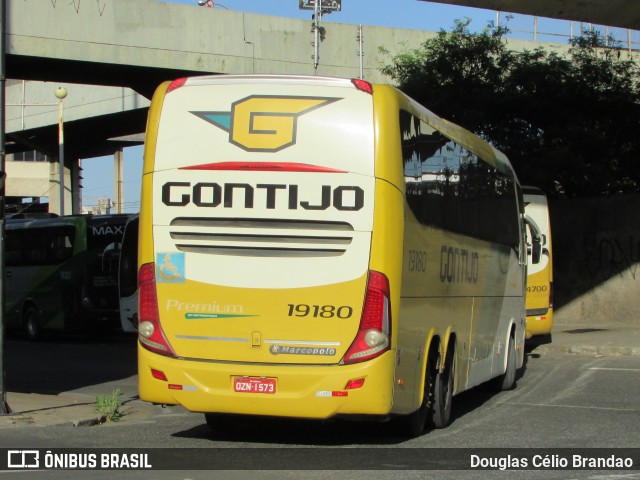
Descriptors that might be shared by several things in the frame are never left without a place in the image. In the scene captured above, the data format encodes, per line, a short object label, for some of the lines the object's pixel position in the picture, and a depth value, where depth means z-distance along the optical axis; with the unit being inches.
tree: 1078.4
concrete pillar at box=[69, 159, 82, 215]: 1941.7
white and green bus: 1070.4
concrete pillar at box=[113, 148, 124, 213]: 2913.4
